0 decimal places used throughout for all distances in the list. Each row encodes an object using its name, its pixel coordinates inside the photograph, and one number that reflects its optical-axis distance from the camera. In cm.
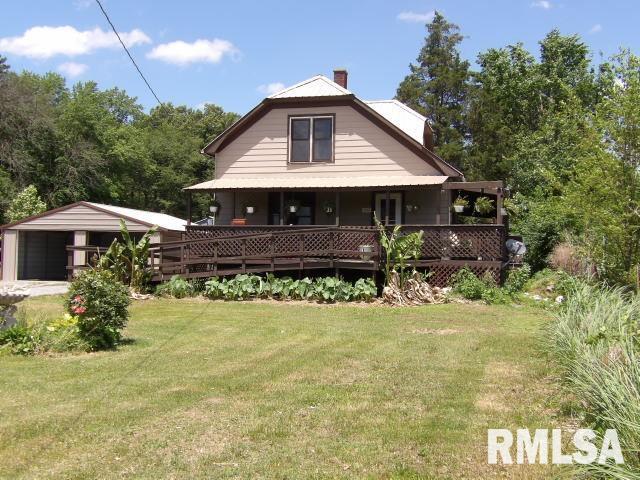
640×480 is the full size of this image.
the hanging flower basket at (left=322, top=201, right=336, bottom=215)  2086
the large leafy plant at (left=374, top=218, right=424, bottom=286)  1622
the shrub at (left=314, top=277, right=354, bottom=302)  1598
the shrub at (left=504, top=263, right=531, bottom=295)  1631
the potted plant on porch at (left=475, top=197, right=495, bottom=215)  1978
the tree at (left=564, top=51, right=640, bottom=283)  1169
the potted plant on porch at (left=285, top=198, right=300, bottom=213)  2014
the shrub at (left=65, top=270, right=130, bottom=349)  927
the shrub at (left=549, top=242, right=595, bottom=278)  1441
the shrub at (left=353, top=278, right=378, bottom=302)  1589
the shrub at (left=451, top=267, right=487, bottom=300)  1575
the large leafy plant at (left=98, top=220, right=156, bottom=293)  1766
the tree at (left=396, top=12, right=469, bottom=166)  4353
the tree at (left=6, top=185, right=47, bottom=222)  2991
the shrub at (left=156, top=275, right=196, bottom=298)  1738
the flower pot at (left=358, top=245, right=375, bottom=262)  1658
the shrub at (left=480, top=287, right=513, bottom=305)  1532
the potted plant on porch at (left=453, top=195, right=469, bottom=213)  1923
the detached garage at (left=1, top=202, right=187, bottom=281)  2353
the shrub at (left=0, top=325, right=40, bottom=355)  912
